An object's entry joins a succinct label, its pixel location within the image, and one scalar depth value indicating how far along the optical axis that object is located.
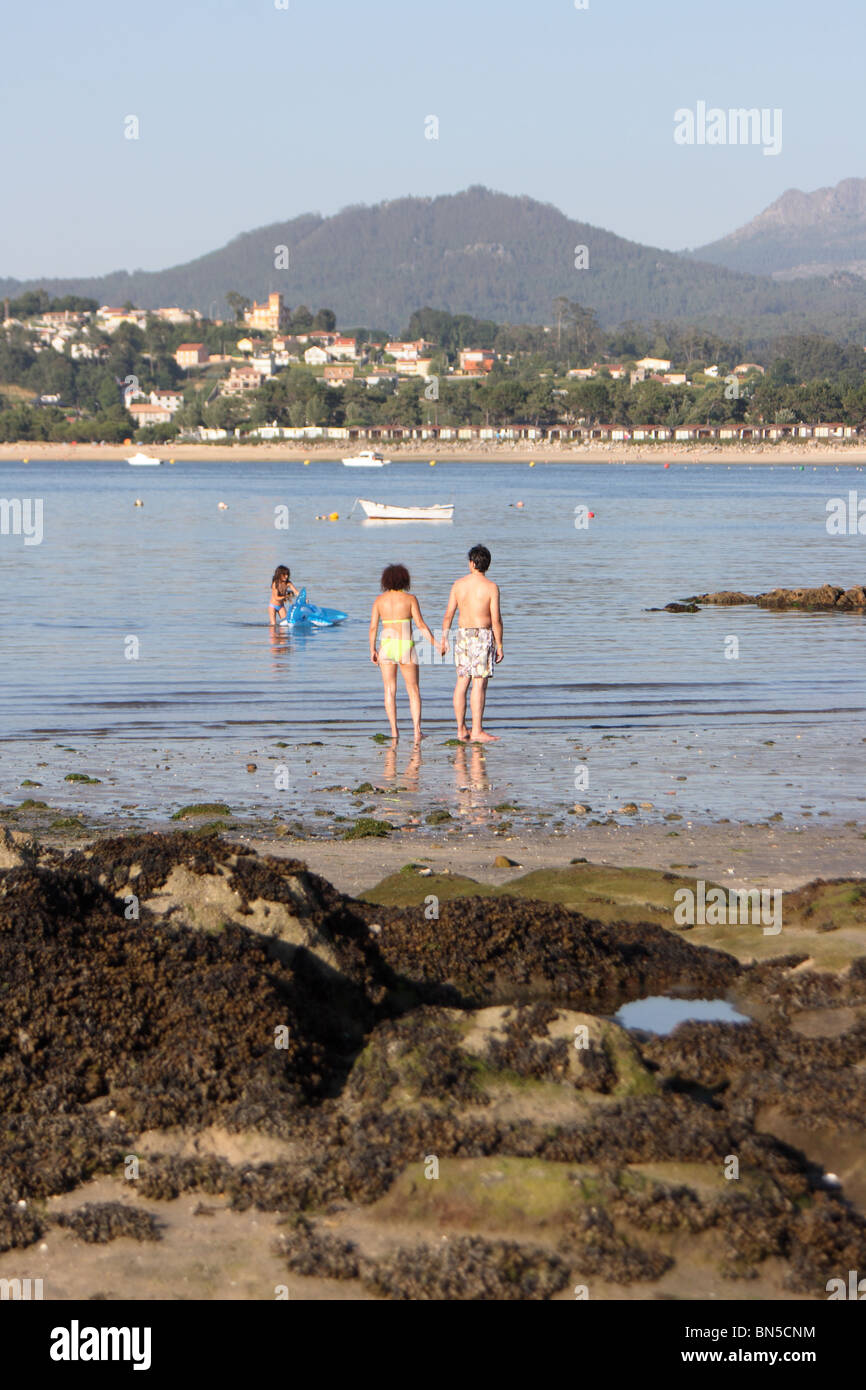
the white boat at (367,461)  161.65
